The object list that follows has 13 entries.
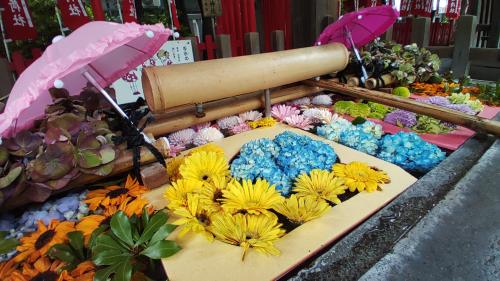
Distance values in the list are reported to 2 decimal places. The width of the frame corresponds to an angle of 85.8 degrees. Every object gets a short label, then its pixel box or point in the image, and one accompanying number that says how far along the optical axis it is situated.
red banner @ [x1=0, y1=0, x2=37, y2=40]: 2.84
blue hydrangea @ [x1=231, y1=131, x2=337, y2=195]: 1.26
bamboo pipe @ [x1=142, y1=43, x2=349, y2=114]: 1.46
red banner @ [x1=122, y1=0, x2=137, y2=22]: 3.34
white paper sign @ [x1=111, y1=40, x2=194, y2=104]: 2.90
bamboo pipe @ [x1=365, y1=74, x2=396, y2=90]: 2.54
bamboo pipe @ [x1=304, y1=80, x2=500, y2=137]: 1.62
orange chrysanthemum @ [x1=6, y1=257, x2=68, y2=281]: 0.89
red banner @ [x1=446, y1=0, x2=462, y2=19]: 7.18
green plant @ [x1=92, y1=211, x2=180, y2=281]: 0.84
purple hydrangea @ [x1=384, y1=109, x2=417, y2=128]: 1.99
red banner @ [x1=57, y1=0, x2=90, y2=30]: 2.97
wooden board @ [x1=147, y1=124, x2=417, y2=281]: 0.88
